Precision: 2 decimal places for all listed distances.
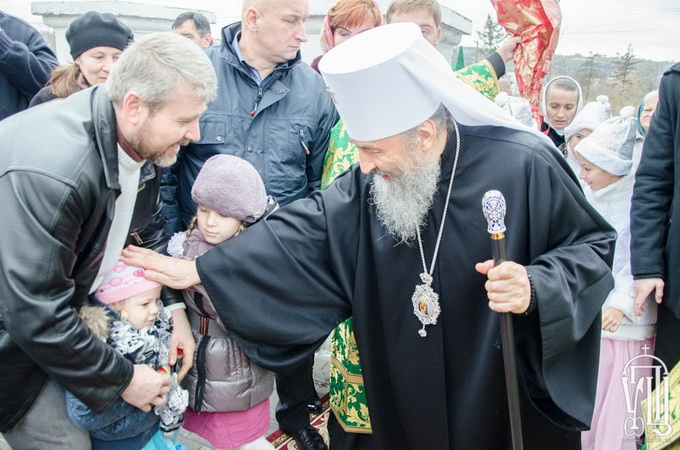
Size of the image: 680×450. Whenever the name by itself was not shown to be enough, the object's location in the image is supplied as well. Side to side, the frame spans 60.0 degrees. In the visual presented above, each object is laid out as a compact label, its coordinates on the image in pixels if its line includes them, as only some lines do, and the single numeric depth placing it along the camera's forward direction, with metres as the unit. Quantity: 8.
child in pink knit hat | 2.16
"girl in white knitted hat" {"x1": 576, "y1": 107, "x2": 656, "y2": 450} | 3.18
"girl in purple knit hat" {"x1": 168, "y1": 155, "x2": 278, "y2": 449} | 2.49
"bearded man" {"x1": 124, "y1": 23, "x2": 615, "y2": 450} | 2.19
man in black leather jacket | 1.79
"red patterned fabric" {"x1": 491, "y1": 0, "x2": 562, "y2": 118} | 3.44
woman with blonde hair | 3.17
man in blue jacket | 3.03
